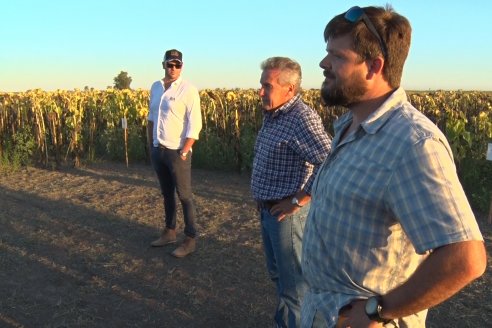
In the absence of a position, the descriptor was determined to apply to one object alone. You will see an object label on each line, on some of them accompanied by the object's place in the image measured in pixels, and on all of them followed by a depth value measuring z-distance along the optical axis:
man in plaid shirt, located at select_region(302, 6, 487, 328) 1.40
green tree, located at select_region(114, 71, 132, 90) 53.88
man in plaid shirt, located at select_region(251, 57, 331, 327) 3.14
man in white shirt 5.24
